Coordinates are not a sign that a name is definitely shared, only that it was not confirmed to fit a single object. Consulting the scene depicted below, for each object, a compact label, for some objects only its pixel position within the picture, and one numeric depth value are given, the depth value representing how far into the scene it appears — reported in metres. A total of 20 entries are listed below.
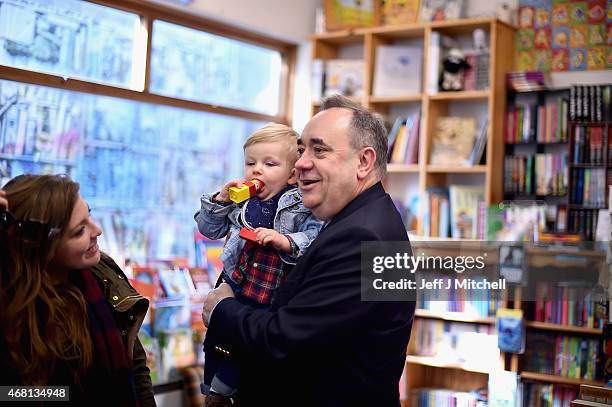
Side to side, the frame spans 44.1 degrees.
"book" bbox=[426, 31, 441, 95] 5.09
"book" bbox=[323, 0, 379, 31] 5.48
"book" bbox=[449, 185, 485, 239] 4.97
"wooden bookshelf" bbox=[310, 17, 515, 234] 4.88
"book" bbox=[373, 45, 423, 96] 5.34
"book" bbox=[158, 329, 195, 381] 4.88
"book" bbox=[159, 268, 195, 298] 4.95
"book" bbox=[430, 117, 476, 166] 5.07
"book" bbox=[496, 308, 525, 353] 4.46
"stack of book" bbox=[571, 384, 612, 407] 2.72
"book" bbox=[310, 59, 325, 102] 5.61
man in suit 1.83
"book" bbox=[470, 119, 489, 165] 4.95
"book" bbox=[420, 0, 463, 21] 5.13
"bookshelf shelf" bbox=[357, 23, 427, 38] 5.20
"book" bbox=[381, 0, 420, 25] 5.31
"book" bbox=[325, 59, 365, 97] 5.53
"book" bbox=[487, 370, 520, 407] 4.42
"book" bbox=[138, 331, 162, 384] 4.75
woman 1.87
